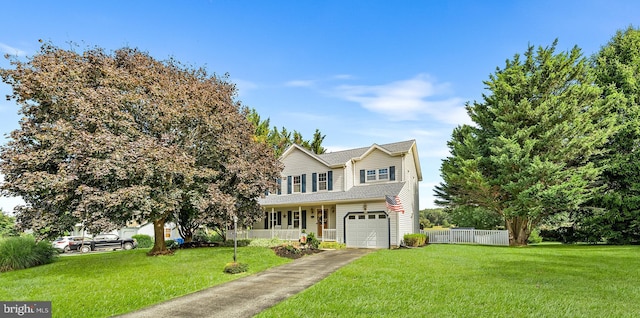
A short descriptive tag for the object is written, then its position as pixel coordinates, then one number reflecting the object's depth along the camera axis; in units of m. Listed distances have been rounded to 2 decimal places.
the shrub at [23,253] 15.78
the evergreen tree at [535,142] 22.27
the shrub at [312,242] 19.58
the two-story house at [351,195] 21.61
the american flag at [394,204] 19.49
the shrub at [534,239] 30.14
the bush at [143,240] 32.81
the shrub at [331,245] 20.92
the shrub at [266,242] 20.68
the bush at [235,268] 12.88
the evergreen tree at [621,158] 23.16
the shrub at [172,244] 22.03
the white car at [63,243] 28.58
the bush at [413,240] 21.27
